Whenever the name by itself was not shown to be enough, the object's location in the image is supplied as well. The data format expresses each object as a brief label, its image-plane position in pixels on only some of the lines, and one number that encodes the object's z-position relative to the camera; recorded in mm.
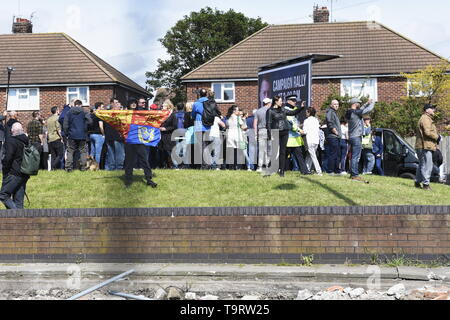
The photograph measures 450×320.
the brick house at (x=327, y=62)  36938
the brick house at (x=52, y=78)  38688
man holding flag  12688
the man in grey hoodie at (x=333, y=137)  14938
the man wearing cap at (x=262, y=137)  14672
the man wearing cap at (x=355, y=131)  13929
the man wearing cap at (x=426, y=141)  13016
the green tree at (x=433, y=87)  34156
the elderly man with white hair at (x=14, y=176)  11586
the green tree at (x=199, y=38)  55625
